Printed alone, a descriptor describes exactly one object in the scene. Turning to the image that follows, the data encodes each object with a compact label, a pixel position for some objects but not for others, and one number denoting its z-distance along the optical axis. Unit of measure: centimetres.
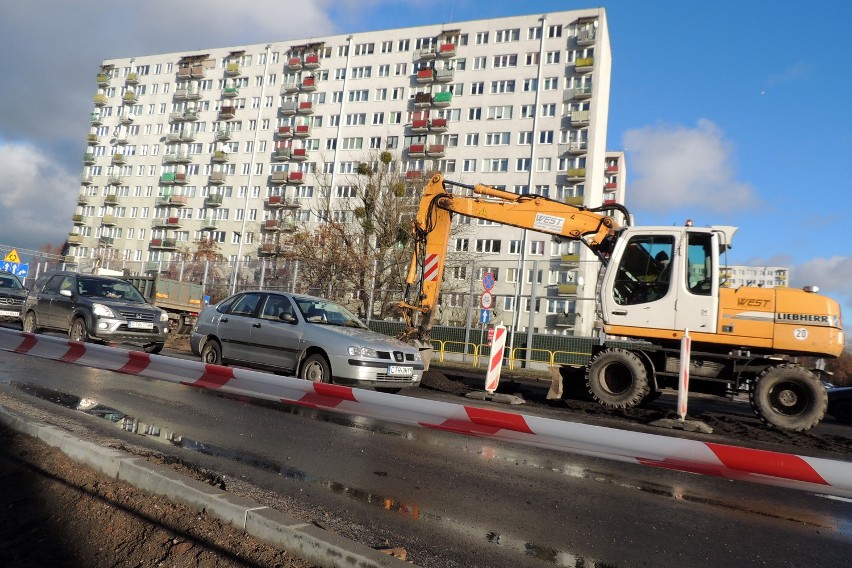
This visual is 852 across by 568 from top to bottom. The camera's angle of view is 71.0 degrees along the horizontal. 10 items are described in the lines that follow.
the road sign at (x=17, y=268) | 3625
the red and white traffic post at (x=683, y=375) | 952
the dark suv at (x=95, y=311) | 1245
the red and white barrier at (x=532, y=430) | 370
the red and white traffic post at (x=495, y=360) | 1118
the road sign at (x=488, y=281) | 2188
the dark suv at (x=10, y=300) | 1830
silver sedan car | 868
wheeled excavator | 972
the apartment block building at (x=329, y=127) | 5838
